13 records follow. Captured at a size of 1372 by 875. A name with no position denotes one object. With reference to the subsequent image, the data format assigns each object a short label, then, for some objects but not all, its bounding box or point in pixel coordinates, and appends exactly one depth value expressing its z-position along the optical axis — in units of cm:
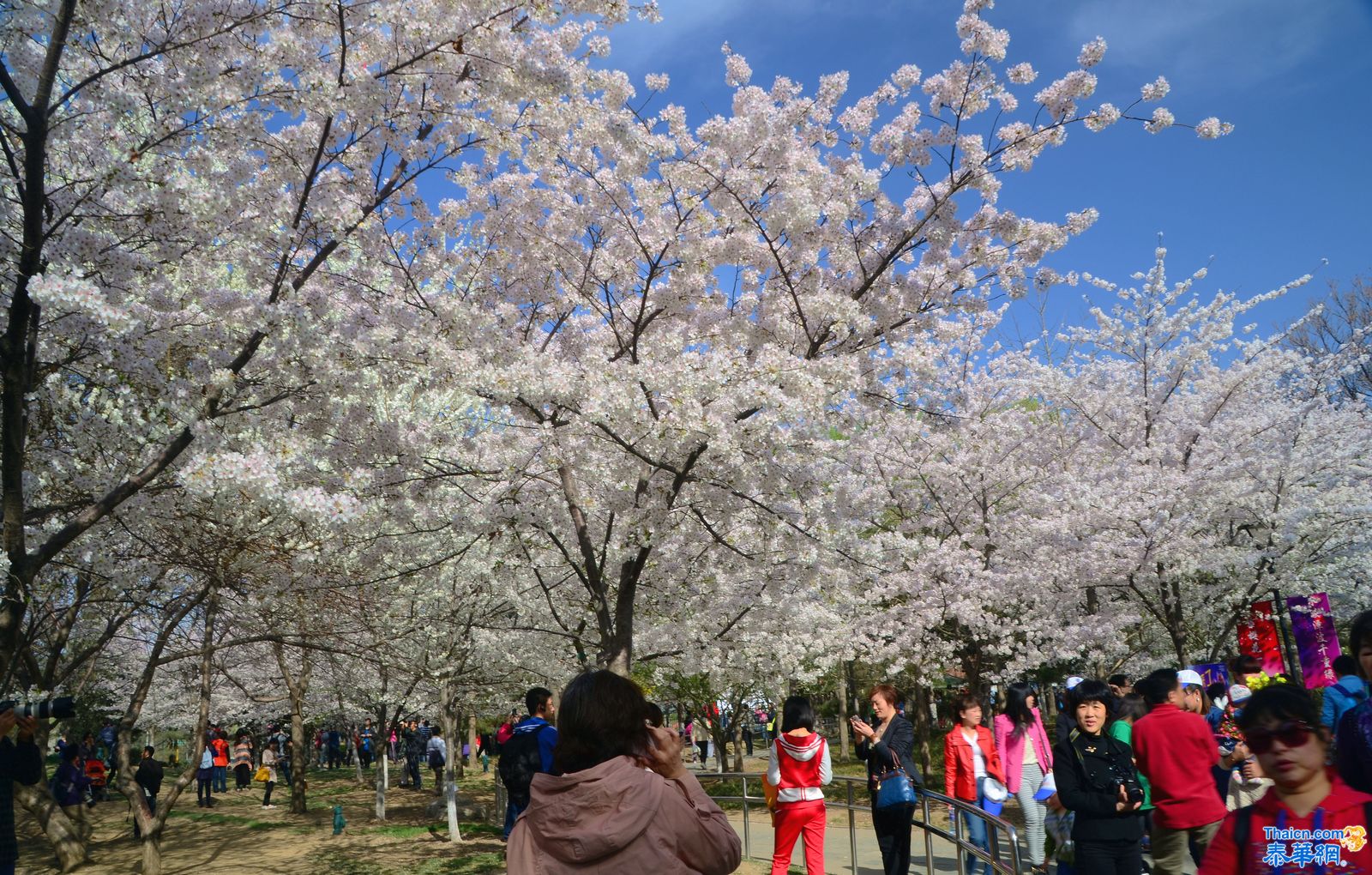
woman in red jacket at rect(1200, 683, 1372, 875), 254
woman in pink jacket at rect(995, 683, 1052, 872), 761
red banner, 1412
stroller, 2389
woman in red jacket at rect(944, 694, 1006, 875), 761
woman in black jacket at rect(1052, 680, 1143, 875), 522
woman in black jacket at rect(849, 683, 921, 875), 669
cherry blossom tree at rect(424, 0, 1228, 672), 777
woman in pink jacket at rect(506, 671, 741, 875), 251
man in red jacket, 512
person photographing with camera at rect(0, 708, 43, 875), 593
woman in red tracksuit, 647
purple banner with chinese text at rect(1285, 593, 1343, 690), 1373
